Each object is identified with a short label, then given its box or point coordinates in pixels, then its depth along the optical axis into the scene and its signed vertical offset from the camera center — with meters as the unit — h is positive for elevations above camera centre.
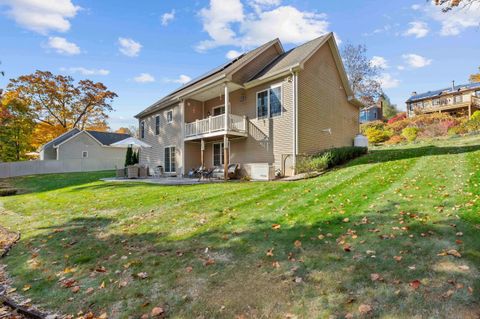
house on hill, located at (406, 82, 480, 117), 30.19 +9.02
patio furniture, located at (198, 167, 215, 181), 13.91 -0.69
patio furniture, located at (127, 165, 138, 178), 16.50 -0.51
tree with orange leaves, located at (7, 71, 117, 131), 32.22 +9.13
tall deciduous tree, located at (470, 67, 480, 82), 38.00 +12.23
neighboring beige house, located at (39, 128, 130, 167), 29.67 +1.98
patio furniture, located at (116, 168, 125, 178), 17.82 -0.67
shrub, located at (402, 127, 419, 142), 21.73 +2.25
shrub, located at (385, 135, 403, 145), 23.19 +1.76
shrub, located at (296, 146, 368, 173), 11.23 +0.02
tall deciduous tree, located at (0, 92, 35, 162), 26.73 +4.22
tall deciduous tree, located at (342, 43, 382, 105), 30.25 +10.70
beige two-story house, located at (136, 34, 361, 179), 12.77 +2.96
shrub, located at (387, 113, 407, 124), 33.24 +5.70
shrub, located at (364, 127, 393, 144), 25.42 +2.35
